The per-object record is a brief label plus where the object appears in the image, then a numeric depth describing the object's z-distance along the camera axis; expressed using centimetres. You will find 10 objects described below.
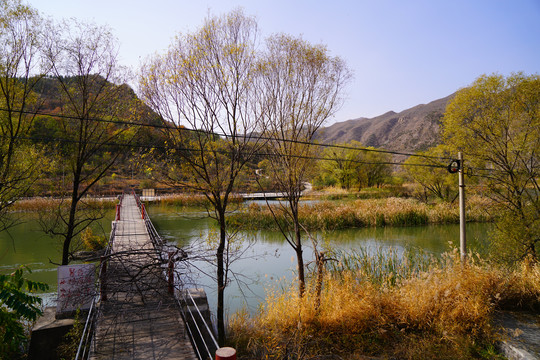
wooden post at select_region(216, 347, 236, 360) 232
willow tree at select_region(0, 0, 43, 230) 620
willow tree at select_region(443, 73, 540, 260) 789
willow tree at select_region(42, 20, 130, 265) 623
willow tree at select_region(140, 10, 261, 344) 536
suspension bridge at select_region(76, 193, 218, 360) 427
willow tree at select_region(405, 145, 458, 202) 2370
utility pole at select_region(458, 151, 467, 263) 730
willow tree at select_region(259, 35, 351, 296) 656
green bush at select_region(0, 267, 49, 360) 450
